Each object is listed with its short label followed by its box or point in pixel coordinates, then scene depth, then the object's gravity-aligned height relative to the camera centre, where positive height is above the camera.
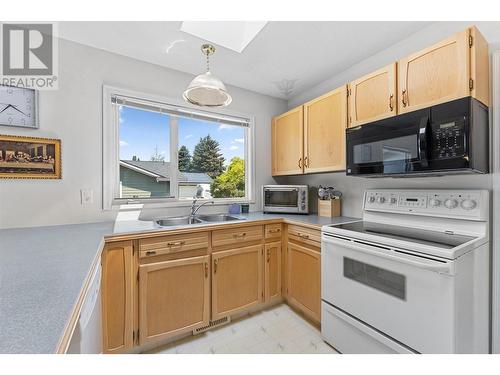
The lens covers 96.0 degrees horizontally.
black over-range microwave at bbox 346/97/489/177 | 1.19 +0.27
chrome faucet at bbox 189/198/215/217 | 2.23 -0.21
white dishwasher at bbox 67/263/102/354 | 0.70 -0.51
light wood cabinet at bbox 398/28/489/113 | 1.23 +0.68
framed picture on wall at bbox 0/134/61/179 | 1.56 +0.21
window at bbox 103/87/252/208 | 1.99 +0.35
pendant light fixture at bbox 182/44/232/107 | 1.37 +0.62
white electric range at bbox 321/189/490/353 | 1.08 -0.51
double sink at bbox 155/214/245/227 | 2.10 -0.32
